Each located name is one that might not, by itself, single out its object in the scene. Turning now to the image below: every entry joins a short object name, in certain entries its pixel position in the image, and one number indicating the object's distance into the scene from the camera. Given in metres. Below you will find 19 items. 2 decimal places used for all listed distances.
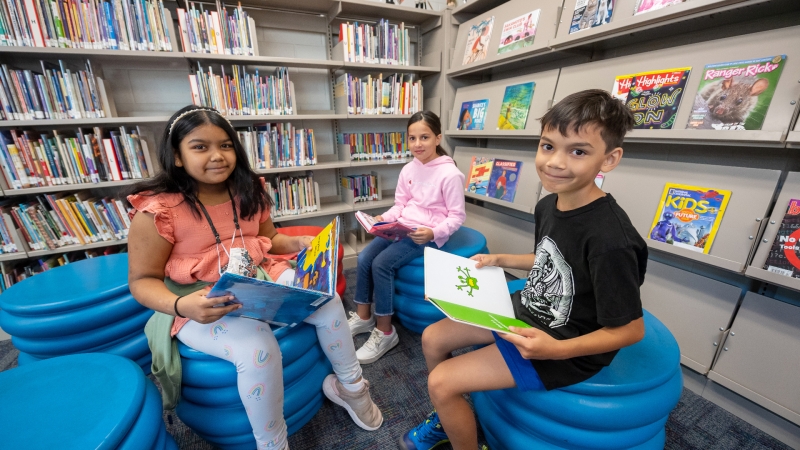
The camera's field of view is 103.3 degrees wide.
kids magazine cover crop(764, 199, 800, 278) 1.09
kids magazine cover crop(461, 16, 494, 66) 2.26
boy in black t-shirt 0.75
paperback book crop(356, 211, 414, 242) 1.50
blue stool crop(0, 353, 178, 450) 0.69
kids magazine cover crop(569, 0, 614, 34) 1.55
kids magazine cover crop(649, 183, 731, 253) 1.29
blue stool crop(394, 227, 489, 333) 1.68
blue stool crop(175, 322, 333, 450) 1.02
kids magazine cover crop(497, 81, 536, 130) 2.02
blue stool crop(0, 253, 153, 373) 1.23
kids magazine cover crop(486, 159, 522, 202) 2.18
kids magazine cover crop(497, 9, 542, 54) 1.94
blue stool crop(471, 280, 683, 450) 0.85
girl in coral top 0.96
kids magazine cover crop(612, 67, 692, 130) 1.36
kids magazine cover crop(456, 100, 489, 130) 2.37
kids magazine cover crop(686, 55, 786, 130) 1.12
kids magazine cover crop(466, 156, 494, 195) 2.40
